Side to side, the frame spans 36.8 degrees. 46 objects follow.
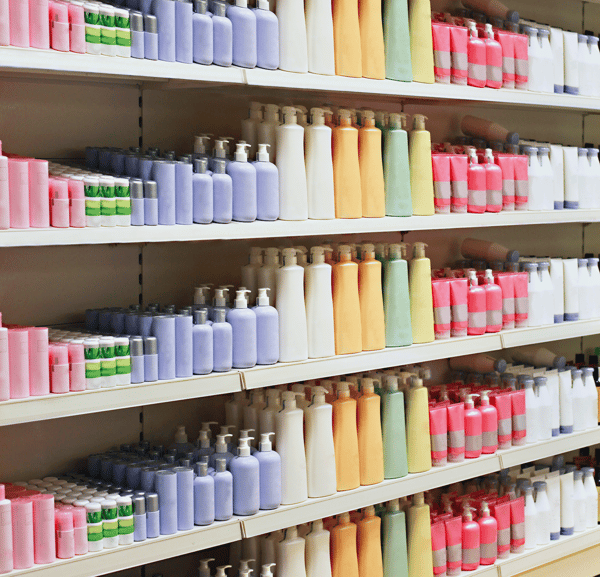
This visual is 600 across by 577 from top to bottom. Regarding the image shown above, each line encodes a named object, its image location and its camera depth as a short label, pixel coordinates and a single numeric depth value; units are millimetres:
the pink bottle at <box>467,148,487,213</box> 3199
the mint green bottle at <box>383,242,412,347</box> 2916
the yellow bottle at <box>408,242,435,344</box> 3008
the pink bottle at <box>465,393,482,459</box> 3168
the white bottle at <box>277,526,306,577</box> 2670
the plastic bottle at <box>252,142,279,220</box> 2564
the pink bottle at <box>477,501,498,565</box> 3191
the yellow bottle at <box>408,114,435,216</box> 3000
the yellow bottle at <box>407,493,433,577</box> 3000
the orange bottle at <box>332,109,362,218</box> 2758
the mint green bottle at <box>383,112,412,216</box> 2904
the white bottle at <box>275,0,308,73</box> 2592
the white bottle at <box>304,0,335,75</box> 2652
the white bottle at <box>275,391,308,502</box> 2633
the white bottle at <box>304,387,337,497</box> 2697
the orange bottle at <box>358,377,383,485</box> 2820
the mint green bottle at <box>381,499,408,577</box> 2928
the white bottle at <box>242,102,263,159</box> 2729
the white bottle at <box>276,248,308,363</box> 2643
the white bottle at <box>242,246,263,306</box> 2756
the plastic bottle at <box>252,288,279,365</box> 2578
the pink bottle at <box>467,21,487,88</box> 3170
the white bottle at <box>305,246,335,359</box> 2713
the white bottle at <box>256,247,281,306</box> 2701
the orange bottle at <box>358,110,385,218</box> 2824
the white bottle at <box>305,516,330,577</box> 2721
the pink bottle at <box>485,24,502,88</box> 3224
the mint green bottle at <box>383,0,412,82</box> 2859
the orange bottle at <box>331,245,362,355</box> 2773
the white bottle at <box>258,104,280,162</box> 2686
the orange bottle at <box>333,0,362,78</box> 2715
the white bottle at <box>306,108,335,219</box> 2697
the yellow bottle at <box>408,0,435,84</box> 2957
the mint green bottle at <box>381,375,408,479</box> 2900
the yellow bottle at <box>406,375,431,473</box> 2982
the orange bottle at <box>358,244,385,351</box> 2838
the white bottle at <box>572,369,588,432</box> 3635
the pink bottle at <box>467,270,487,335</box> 3203
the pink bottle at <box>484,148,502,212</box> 3254
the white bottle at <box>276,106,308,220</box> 2633
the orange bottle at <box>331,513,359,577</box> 2781
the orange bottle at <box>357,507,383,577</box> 2846
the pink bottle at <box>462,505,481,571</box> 3152
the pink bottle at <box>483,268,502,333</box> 3258
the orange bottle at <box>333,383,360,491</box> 2762
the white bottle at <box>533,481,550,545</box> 3439
